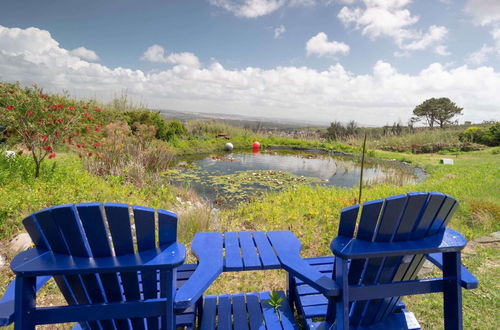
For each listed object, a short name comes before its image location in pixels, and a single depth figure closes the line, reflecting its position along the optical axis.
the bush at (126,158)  5.76
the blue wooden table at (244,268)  1.39
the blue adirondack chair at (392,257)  1.22
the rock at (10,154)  5.08
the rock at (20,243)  2.61
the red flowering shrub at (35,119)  4.67
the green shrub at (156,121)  10.98
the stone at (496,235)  3.27
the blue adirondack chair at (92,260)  1.08
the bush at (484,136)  14.40
